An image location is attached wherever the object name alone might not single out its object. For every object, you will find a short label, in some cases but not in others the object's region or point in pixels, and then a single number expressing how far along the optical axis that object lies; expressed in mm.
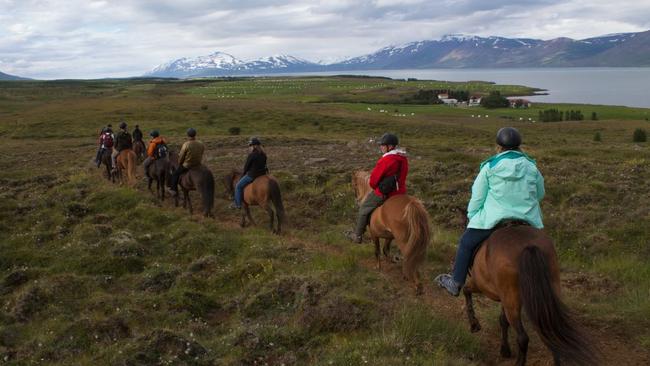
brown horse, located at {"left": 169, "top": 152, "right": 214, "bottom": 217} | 15688
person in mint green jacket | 6336
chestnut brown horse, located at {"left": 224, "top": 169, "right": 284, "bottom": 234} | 13969
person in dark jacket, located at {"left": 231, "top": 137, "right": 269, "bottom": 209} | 14004
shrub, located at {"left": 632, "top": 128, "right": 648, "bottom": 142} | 41228
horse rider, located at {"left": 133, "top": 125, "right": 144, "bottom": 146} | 23947
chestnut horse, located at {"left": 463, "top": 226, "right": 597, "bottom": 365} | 5551
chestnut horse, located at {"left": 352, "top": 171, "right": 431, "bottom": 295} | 8891
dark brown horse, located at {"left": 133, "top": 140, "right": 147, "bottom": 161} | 23234
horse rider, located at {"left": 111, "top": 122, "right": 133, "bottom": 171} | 20484
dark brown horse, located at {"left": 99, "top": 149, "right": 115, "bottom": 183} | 22019
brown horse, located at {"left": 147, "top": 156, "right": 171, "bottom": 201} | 17641
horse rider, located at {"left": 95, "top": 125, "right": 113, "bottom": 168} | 22188
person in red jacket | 9500
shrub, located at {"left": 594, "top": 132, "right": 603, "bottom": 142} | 42356
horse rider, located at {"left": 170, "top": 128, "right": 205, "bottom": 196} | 15750
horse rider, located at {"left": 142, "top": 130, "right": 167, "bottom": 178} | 18328
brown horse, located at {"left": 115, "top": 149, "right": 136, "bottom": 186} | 20141
